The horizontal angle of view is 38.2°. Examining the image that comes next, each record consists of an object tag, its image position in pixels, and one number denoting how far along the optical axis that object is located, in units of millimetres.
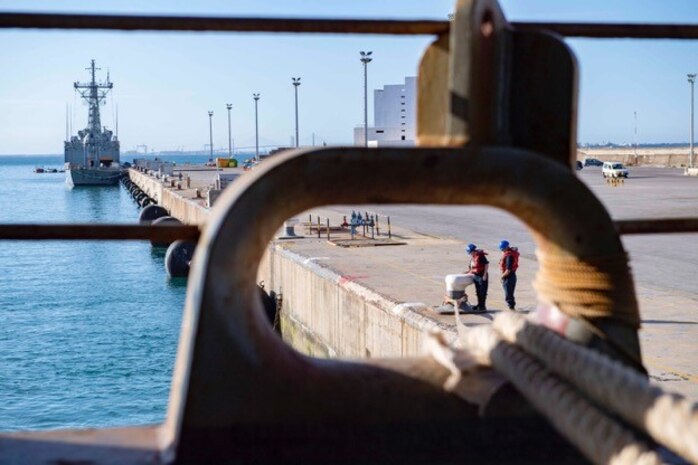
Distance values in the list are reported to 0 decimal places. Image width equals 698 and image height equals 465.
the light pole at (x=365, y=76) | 56597
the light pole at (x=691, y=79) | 80438
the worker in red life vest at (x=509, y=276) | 16641
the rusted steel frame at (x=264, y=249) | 3074
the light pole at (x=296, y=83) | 77688
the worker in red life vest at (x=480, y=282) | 16578
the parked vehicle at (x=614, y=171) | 62156
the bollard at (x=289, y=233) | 30553
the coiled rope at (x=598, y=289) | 3377
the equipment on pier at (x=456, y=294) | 15953
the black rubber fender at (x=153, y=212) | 57688
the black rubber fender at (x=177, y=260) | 39000
